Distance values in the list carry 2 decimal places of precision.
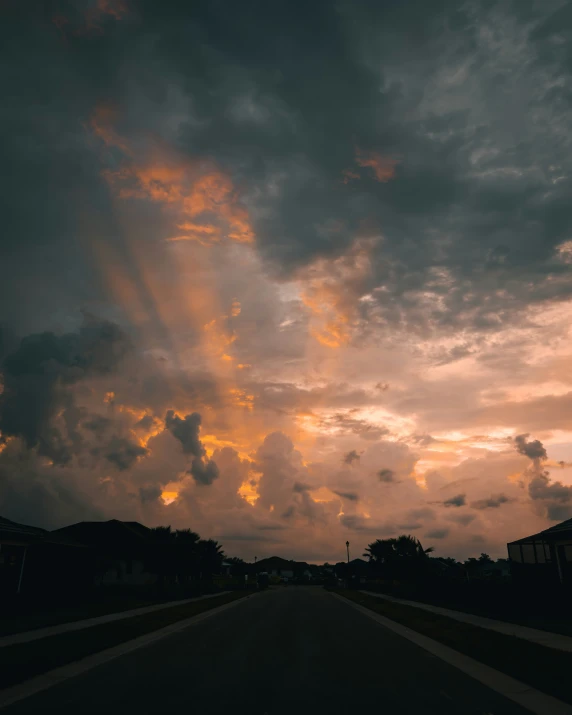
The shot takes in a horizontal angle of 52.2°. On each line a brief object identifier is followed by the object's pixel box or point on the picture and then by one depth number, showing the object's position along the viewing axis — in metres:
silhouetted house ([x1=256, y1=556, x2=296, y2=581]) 145.75
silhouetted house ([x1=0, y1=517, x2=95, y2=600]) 31.33
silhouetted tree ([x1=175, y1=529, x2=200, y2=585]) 53.47
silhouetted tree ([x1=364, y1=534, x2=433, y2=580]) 53.12
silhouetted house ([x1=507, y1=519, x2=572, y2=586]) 31.25
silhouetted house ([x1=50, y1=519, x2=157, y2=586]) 48.78
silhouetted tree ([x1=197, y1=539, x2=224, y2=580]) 68.89
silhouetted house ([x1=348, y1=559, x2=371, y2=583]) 83.31
